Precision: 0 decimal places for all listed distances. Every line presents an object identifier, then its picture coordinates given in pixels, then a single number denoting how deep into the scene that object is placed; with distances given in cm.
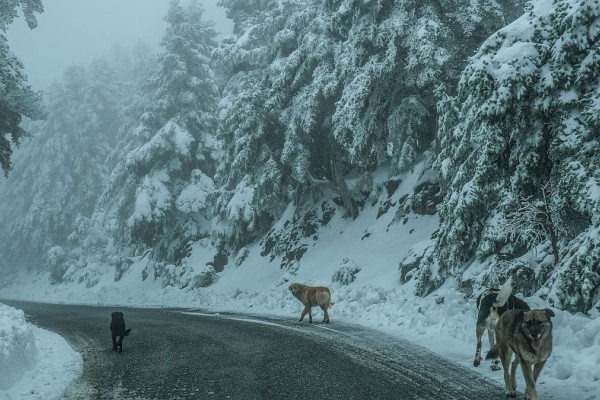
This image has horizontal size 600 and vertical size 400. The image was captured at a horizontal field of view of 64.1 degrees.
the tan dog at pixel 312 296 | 1255
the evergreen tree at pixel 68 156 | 5122
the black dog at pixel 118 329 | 966
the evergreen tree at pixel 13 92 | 1562
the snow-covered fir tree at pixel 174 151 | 3061
